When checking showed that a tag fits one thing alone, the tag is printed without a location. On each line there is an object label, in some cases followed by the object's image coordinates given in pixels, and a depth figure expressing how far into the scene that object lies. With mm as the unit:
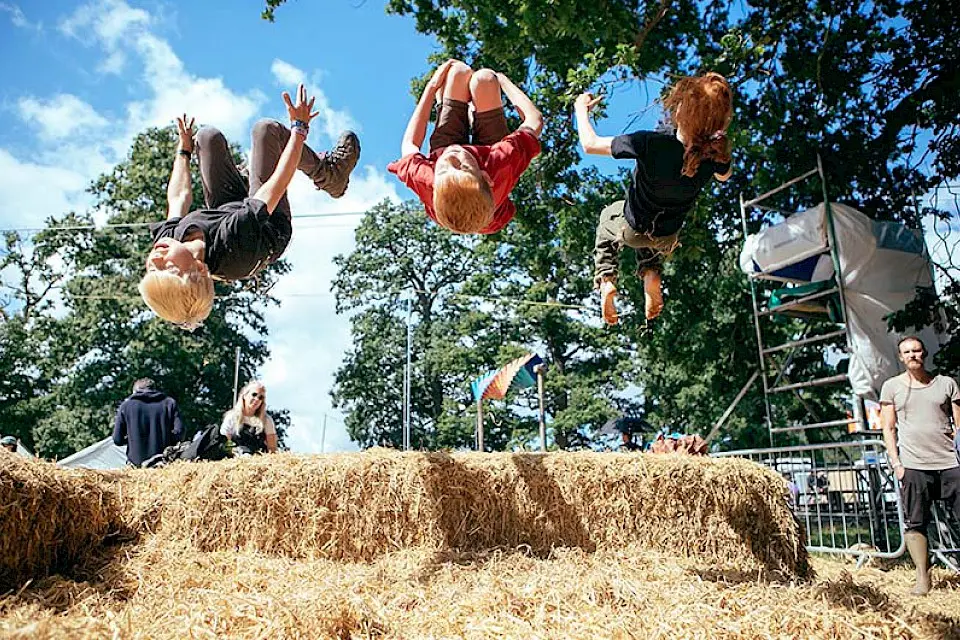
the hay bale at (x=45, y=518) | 3180
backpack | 4863
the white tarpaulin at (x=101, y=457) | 9812
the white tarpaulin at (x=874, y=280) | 7188
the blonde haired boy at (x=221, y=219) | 3242
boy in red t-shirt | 3371
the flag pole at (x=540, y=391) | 8598
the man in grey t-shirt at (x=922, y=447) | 4258
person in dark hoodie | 5477
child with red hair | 3467
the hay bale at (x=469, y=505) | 4047
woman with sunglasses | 5367
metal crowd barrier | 5984
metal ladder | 7391
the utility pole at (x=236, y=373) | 21494
